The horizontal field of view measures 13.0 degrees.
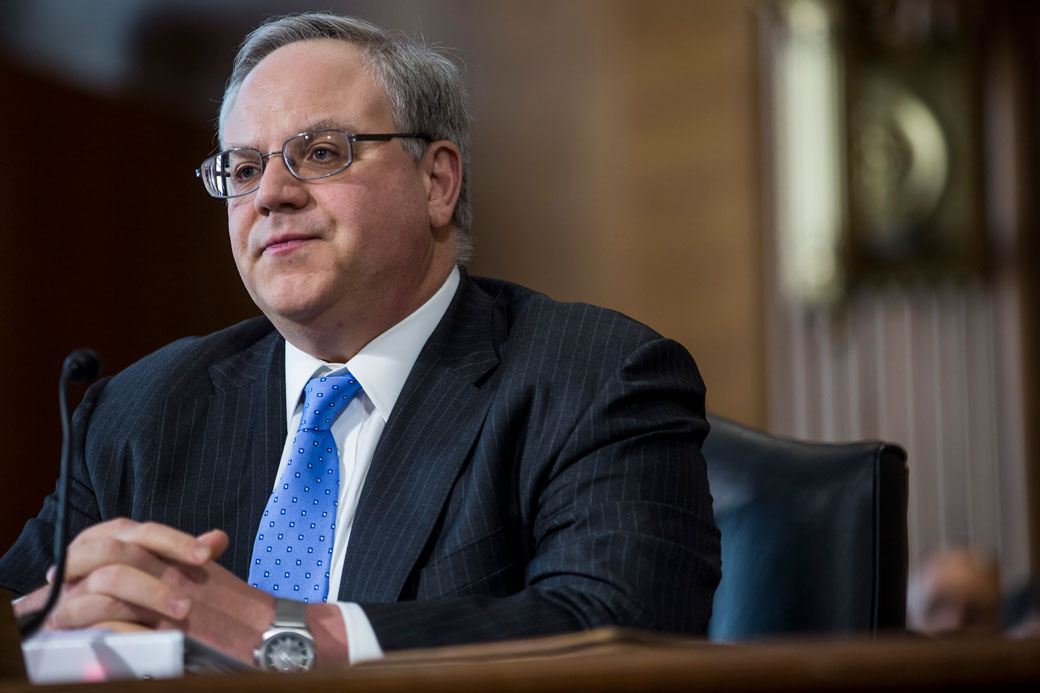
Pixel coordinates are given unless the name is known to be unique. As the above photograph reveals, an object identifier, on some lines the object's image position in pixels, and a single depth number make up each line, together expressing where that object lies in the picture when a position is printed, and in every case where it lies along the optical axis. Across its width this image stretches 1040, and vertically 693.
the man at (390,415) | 3.36
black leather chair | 3.43
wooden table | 1.95
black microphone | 3.14
